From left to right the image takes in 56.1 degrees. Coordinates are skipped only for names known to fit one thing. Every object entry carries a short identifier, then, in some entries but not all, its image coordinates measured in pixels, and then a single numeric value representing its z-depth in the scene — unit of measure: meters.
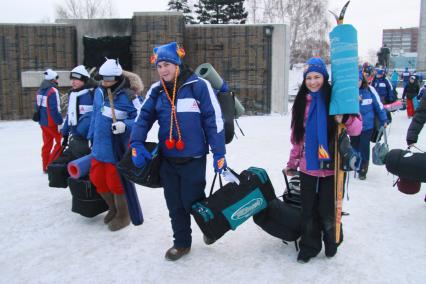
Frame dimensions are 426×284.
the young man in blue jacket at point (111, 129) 4.27
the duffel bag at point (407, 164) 4.09
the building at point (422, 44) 39.78
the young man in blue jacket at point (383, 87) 9.11
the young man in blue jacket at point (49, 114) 7.02
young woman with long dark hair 3.38
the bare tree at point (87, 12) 43.25
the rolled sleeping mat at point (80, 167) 4.57
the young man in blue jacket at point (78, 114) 5.02
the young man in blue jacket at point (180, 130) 3.43
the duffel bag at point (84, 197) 4.57
